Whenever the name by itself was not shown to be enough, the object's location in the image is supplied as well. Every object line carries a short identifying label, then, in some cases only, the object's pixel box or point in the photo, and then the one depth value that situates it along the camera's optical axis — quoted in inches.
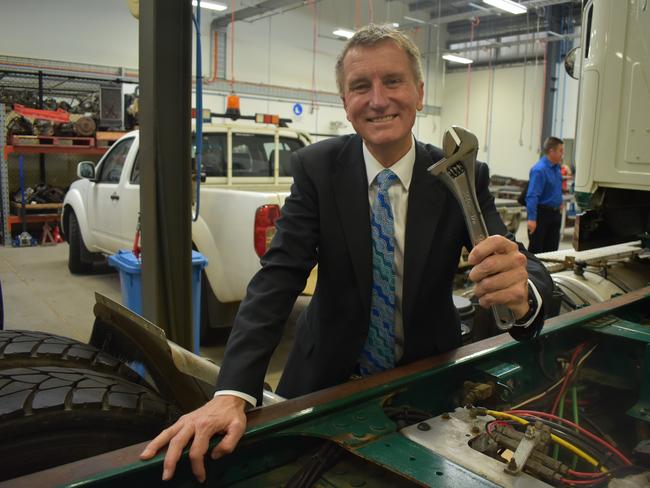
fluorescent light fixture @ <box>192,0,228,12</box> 420.6
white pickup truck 158.9
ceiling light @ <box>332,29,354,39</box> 473.2
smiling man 60.6
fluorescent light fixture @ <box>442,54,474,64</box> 554.3
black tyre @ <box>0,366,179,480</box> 49.9
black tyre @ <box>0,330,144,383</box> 63.4
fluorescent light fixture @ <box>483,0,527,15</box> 385.1
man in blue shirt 270.8
